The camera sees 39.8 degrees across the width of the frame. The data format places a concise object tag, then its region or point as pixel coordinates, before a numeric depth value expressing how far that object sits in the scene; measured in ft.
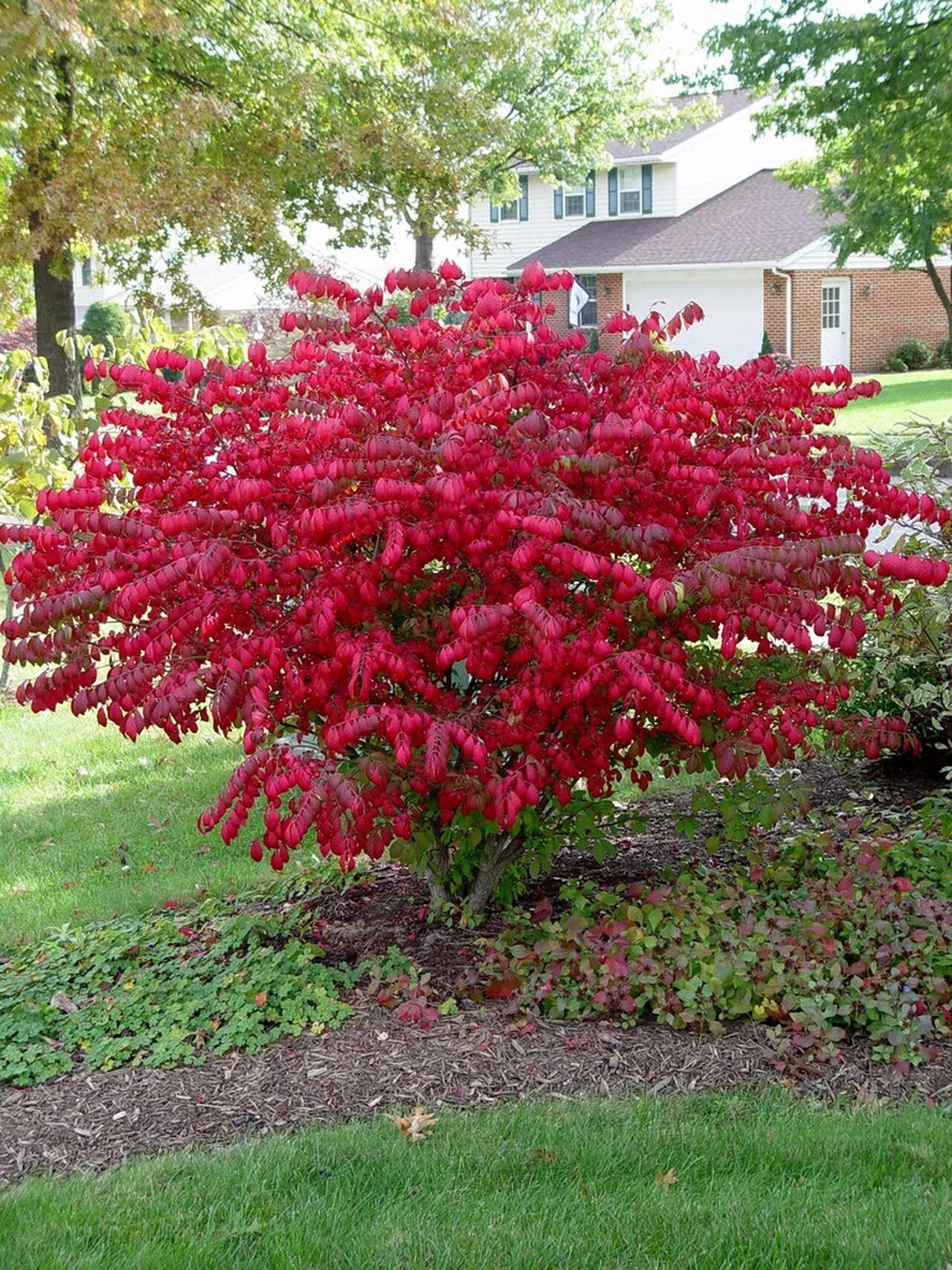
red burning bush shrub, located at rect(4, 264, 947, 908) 12.66
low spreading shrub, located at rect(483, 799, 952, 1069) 13.87
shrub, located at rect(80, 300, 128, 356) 119.80
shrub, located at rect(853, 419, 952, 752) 19.07
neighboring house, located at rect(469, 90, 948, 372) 111.24
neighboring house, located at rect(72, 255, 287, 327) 155.84
